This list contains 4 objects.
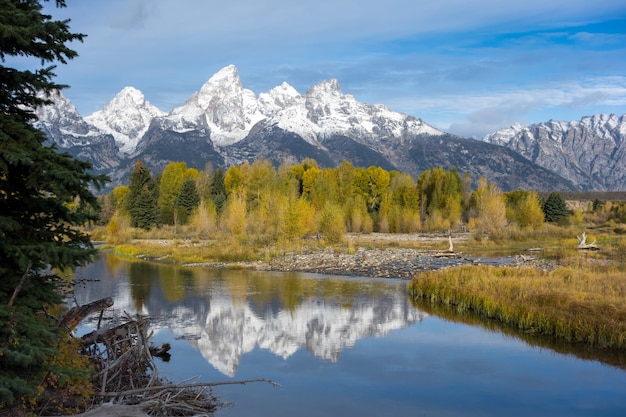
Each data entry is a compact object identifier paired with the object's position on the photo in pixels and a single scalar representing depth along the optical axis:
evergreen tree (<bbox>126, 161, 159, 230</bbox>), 84.94
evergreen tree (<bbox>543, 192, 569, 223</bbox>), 97.62
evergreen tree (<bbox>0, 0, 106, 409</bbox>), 9.53
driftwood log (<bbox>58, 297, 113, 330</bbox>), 13.10
